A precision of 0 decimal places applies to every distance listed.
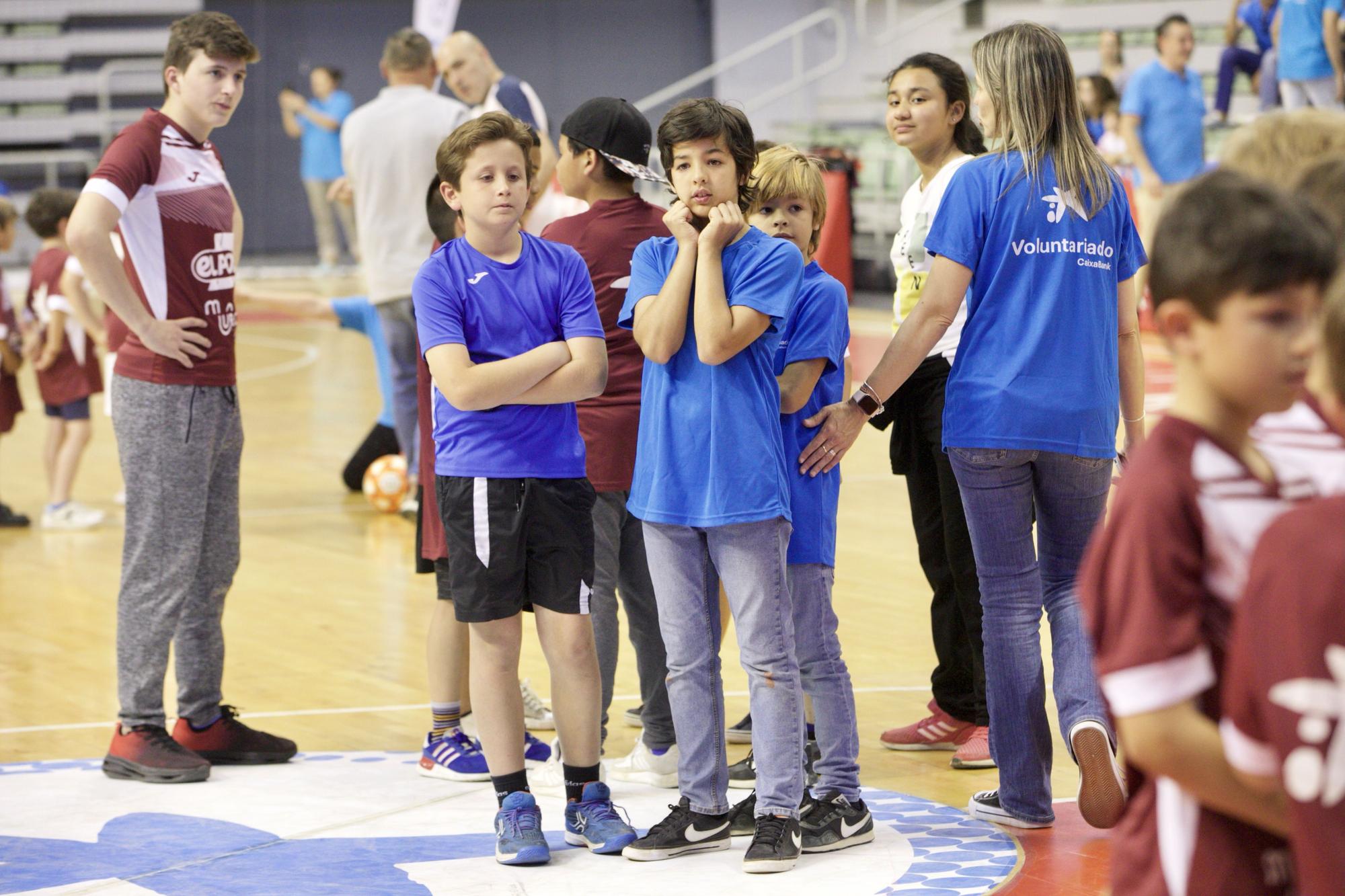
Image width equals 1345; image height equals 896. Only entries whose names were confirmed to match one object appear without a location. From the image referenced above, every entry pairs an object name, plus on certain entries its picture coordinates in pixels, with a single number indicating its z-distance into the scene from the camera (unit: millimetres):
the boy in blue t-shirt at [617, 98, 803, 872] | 6453
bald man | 13570
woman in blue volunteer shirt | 6723
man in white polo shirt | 14133
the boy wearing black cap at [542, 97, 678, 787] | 7641
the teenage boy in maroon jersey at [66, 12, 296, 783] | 7984
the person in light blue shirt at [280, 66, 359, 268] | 38500
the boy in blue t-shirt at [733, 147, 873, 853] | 6961
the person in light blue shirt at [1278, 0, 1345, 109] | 22859
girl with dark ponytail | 7945
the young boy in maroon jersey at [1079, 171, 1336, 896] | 3014
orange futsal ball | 14969
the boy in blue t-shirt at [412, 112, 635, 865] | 6762
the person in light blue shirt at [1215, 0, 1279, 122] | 25453
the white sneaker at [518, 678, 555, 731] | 9031
